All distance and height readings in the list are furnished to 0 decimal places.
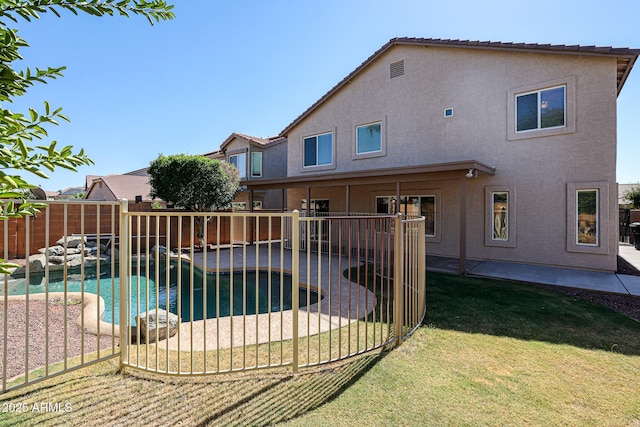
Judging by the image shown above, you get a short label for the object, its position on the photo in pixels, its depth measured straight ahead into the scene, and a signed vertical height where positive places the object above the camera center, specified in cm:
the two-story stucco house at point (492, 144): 947 +256
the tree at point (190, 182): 1468 +149
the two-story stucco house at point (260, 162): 2109 +355
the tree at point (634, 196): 2194 +124
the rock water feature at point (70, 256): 1108 -177
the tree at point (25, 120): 158 +51
